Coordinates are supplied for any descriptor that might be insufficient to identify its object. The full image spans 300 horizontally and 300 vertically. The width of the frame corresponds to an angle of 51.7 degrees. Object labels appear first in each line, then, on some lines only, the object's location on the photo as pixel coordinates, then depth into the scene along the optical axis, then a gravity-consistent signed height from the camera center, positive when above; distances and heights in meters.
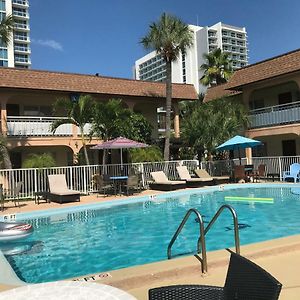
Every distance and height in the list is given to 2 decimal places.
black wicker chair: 1.91 -0.88
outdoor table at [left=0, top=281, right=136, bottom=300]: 2.24 -0.96
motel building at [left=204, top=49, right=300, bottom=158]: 19.84 +4.32
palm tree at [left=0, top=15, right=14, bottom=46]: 14.21 +6.47
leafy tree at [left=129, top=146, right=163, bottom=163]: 17.50 +0.36
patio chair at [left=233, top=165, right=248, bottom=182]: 17.46 -0.89
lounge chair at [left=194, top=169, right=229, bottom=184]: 17.47 -1.04
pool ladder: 4.30 -1.10
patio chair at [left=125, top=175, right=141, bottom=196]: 14.67 -0.97
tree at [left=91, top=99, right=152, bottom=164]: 16.25 +2.26
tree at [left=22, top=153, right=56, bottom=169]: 15.00 +0.18
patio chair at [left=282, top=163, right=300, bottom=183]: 16.39 -0.96
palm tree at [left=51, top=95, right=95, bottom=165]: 15.86 +2.78
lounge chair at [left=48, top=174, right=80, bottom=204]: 12.84 -1.14
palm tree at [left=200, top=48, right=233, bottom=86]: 32.88 +9.65
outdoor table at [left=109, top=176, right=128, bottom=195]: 14.80 -0.92
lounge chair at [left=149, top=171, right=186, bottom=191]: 15.81 -1.19
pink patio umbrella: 14.65 +0.86
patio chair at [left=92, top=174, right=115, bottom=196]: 14.93 -1.04
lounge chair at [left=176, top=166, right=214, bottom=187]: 16.68 -1.11
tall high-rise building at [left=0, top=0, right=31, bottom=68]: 69.14 +30.26
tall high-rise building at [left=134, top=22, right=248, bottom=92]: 104.03 +37.38
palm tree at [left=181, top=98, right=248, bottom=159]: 20.10 +2.24
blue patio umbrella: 17.41 +0.78
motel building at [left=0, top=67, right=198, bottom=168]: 18.61 +4.44
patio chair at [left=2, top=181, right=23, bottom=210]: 13.31 -1.24
